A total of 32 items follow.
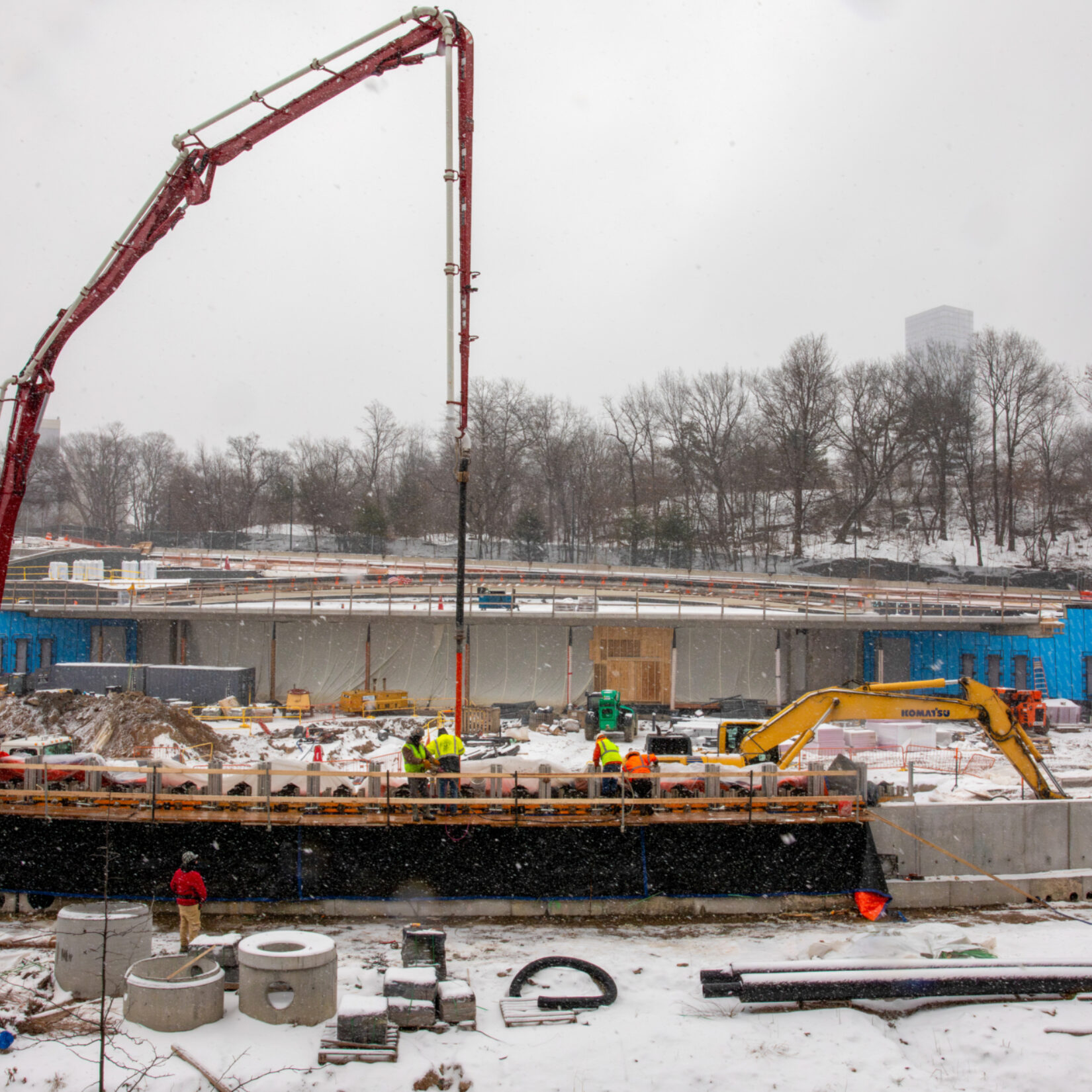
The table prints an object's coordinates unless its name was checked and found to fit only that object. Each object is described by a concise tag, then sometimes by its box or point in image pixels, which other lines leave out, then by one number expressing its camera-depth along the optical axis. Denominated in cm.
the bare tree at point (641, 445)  6644
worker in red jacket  1134
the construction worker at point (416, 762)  1395
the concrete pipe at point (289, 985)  923
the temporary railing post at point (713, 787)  1430
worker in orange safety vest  1420
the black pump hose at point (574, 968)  1008
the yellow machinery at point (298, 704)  3006
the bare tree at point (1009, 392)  5991
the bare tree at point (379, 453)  7656
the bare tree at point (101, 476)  8144
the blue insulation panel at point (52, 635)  3397
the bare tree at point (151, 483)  8494
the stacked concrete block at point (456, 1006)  952
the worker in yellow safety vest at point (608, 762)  1428
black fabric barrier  1351
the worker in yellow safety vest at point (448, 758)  1417
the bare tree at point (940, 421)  6131
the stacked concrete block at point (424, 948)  1075
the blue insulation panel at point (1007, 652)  3123
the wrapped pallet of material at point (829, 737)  2372
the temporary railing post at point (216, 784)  1424
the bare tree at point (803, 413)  6144
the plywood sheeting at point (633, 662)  3262
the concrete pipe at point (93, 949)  999
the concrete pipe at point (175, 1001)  895
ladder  3142
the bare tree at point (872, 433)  6069
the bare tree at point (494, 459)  6309
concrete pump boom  1494
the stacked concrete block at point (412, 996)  934
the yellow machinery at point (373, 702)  3038
